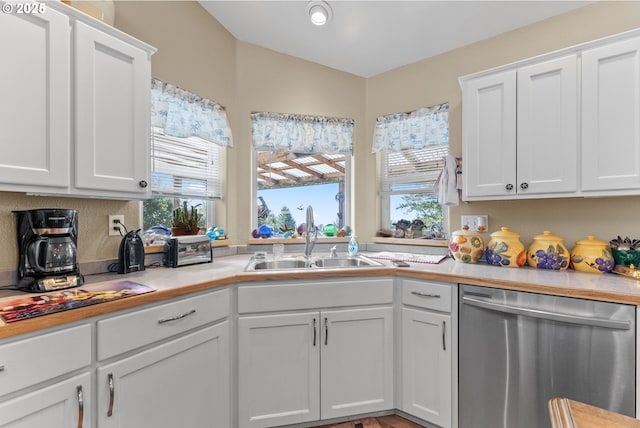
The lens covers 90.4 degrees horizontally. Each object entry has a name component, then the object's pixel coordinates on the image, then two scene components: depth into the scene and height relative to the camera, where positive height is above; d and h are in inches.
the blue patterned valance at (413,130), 100.5 +27.7
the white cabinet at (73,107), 46.8 +17.7
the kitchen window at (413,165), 102.3 +16.5
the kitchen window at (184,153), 80.7 +17.0
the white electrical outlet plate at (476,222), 91.0 -2.8
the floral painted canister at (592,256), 69.0 -9.7
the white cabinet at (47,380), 36.0 -20.4
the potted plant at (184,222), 82.4 -2.5
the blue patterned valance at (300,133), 105.5 +27.3
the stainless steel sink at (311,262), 84.3 -13.8
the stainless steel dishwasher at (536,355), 52.1 -25.9
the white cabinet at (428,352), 68.5 -31.1
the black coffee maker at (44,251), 50.9 -6.3
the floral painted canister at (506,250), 77.7 -9.3
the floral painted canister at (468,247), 83.9 -9.1
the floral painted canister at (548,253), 72.9 -9.5
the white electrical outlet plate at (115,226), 68.9 -3.0
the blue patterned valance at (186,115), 78.0 +26.2
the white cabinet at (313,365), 67.6 -34.1
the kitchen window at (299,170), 107.3 +15.3
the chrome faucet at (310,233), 92.3 -6.0
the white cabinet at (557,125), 64.4 +19.9
